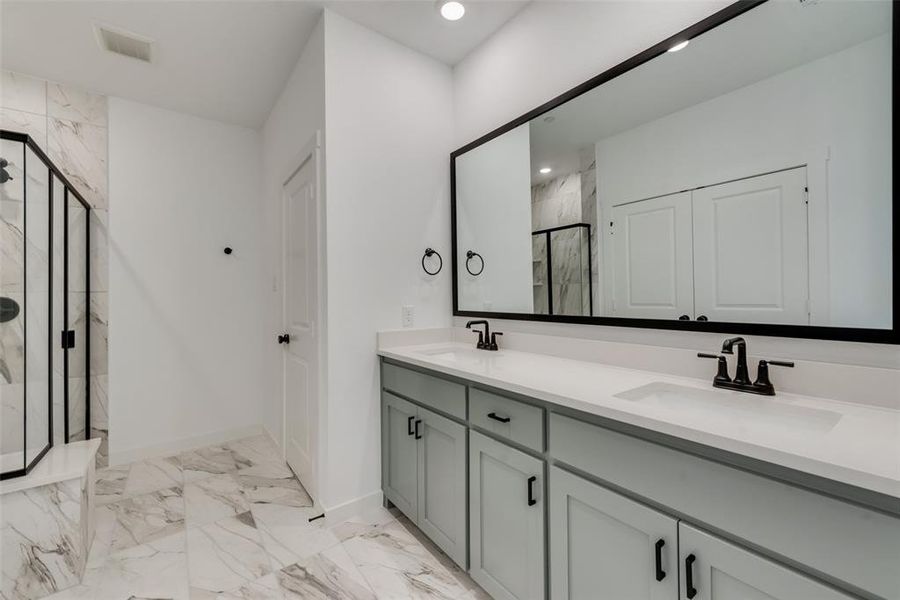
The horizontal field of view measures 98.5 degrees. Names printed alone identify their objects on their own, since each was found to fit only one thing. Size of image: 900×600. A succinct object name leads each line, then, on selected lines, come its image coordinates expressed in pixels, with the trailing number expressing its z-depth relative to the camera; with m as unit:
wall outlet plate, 2.29
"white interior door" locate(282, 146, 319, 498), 2.23
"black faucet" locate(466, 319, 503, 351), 2.14
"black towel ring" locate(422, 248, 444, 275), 2.38
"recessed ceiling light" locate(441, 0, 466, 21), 1.99
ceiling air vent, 2.19
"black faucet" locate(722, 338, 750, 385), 1.21
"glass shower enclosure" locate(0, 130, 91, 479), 1.69
